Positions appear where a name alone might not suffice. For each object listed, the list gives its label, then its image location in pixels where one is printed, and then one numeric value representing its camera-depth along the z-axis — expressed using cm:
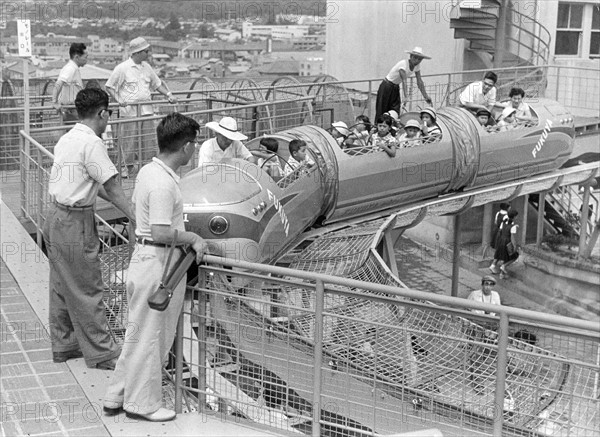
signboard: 935
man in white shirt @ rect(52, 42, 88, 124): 1152
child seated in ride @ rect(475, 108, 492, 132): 1425
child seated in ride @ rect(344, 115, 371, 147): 1211
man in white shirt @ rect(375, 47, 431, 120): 1456
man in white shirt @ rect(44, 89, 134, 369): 590
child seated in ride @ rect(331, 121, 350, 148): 1229
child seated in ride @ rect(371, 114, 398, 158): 1213
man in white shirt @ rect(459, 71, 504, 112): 1548
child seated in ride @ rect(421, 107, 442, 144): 1310
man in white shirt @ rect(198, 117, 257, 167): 935
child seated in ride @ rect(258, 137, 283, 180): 1046
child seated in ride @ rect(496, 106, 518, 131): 1448
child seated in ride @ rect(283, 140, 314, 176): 1076
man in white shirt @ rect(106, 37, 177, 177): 1196
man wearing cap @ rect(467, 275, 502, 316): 1268
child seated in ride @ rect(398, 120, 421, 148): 1274
